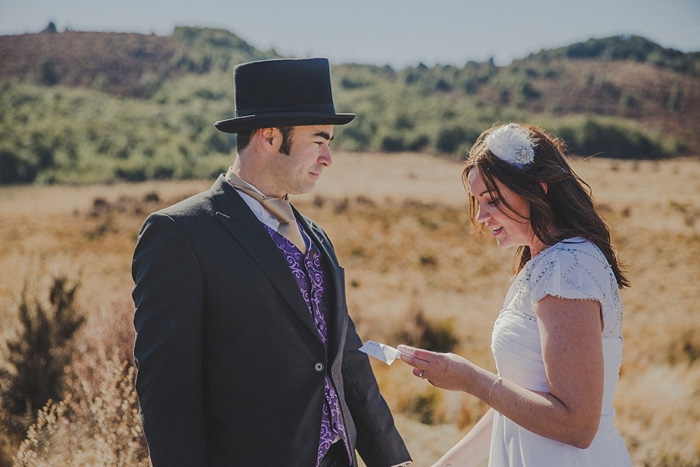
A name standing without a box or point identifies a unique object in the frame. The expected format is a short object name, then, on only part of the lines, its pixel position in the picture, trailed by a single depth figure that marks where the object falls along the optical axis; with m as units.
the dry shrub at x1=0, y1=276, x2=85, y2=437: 5.07
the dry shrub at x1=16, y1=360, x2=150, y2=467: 2.93
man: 1.76
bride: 1.71
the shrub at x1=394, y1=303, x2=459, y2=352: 9.11
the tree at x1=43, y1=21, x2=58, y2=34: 56.16
